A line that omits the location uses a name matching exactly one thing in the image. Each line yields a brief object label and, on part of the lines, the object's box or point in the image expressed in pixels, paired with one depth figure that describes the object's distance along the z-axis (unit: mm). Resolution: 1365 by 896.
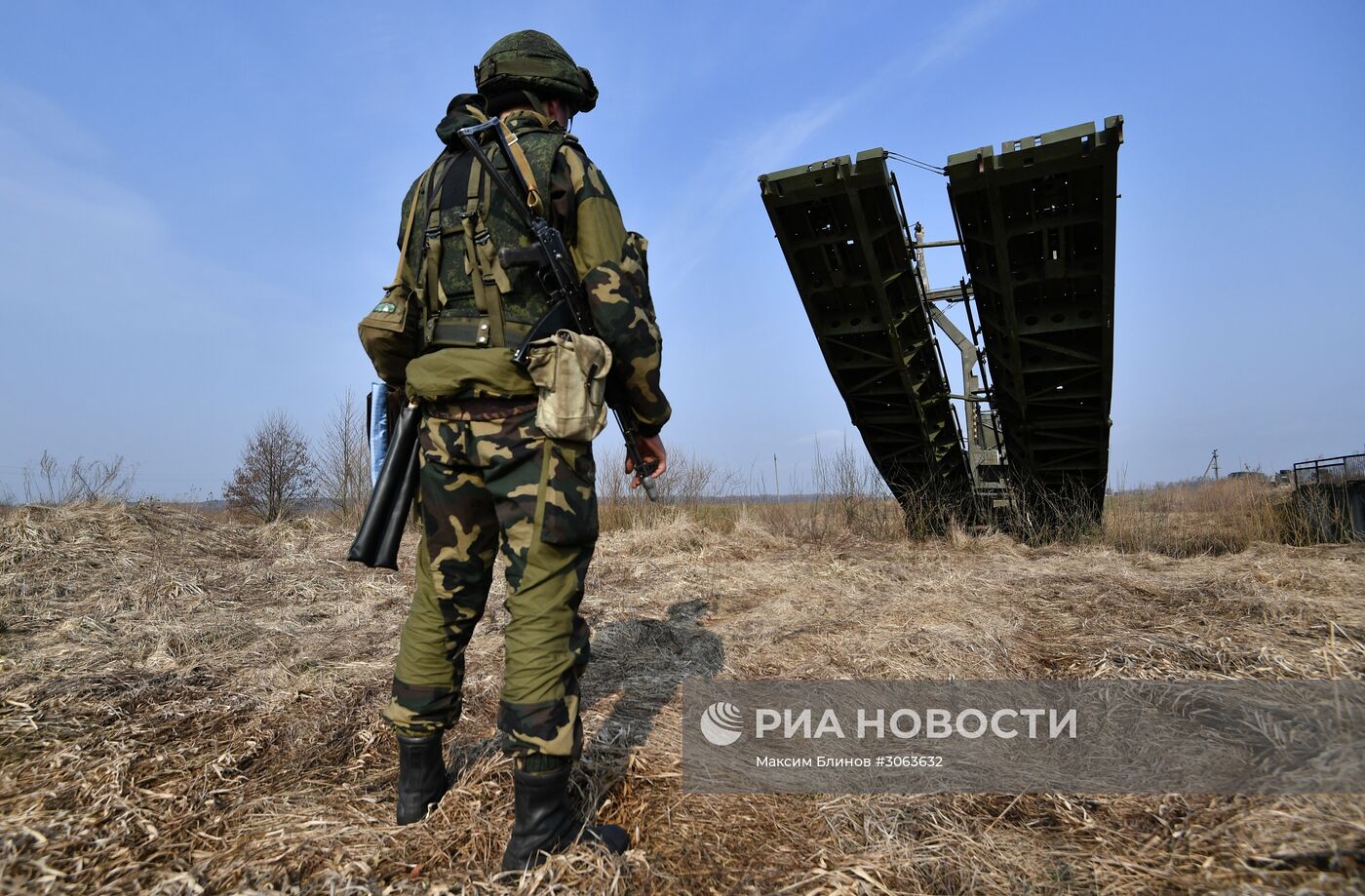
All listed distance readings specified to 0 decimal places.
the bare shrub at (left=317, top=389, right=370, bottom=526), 10625
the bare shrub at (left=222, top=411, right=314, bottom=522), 16050
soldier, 1625
